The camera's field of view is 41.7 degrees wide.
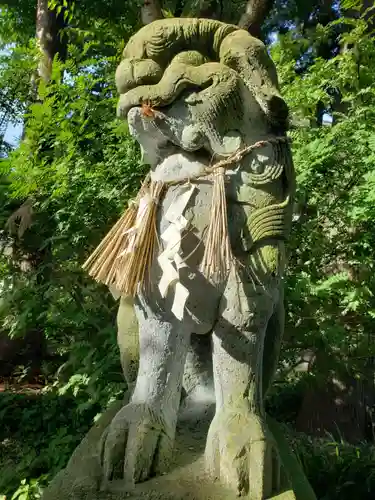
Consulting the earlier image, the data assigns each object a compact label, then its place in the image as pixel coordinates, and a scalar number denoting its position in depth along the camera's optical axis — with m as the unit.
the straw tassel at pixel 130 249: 1.15
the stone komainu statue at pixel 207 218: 1.08
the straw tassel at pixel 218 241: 1.07
